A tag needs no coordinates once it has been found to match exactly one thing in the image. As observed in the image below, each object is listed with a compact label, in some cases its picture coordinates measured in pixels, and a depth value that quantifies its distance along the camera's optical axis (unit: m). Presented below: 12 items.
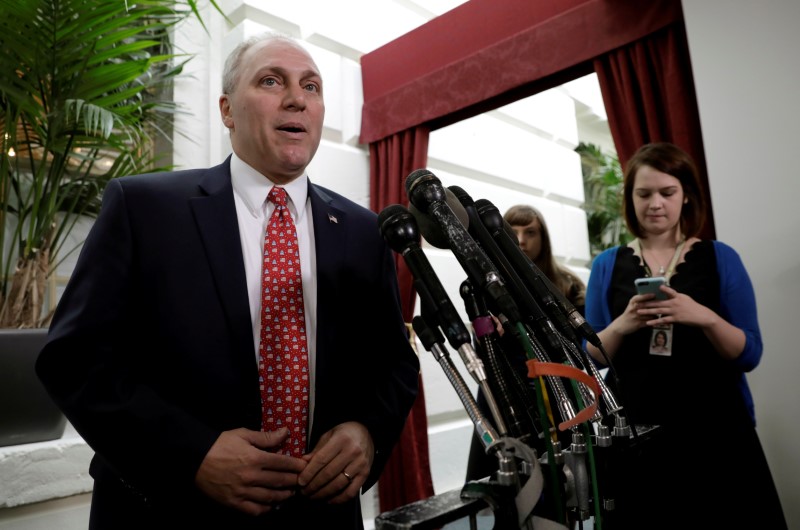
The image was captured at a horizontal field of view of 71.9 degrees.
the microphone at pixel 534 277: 0.69
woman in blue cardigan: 1.15
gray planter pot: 1.61
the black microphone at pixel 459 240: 0.57
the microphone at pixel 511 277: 0.63
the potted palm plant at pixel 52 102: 1.81
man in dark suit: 0.81
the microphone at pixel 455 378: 0.51
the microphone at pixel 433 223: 0.70
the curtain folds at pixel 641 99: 2.01
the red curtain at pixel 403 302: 2.85
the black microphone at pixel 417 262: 0.56
